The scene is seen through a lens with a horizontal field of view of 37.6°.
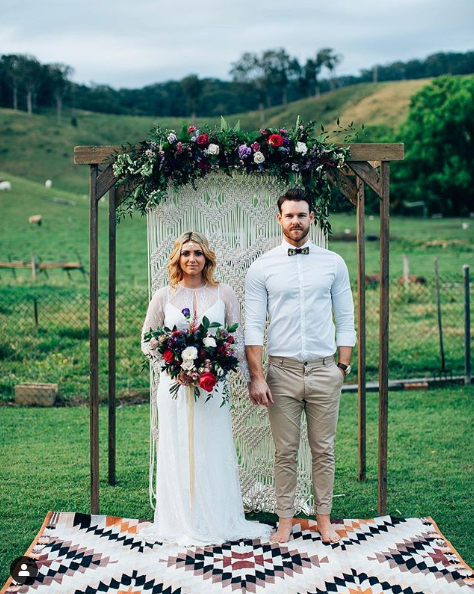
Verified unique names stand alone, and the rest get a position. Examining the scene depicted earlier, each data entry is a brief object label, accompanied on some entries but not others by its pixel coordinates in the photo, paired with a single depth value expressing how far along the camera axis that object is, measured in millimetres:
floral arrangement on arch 5031
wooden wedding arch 5078
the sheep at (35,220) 31141
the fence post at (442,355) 9531
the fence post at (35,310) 10620
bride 4855
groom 4801
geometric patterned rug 4195
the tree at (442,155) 41938
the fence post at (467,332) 9070
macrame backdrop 5414
